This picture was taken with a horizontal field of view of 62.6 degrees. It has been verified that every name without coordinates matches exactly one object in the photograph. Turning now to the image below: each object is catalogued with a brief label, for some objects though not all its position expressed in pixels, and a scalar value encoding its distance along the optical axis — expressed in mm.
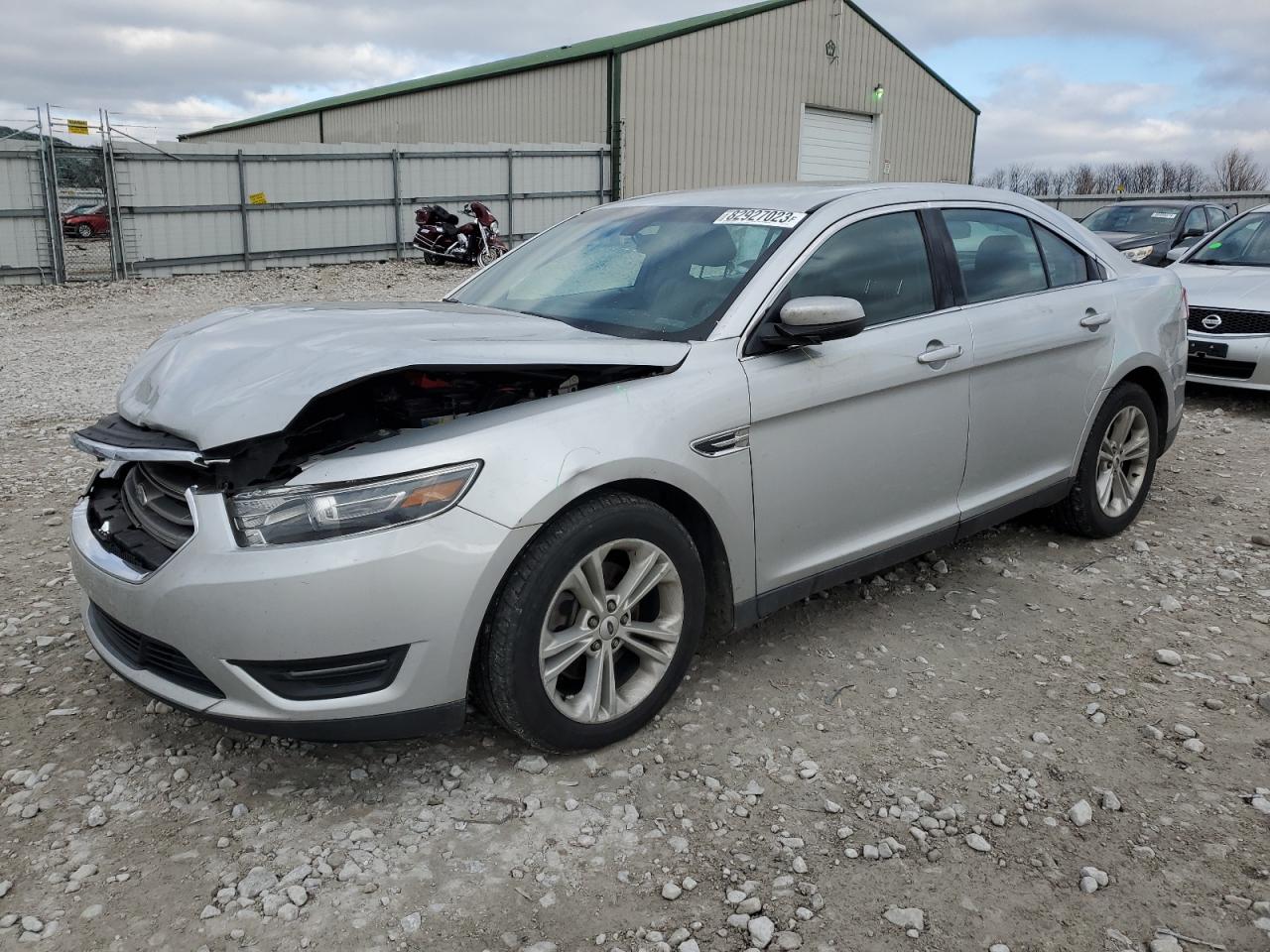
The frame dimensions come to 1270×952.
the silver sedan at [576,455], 2570
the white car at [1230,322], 7789
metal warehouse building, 21609
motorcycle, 18094
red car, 15344
